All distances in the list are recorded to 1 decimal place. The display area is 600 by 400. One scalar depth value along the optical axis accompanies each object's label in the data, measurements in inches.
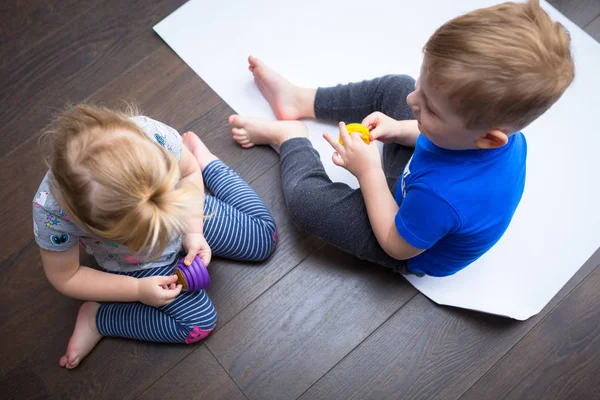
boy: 21.8
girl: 22.2
